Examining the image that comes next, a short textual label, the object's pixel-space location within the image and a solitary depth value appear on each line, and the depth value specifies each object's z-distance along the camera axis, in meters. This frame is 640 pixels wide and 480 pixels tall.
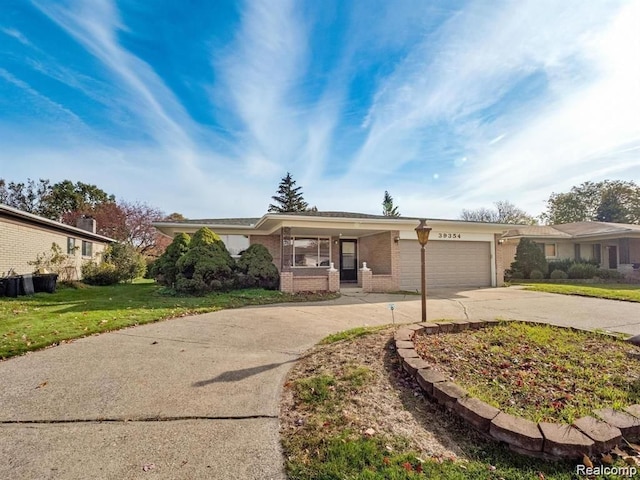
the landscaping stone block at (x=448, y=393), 2.85
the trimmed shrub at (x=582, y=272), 17.83
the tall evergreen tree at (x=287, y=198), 40.72
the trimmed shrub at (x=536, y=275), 17.70
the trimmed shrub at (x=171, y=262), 11.93
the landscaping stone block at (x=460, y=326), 5.40
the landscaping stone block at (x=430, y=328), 5.18
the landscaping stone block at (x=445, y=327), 5.30
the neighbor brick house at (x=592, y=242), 20.16
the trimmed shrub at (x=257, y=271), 11.76
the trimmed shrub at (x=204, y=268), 10.76
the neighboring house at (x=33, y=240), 12.28
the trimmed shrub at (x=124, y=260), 17.89
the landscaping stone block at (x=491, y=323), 5.73
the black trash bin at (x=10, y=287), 10.63
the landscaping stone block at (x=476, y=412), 2.50
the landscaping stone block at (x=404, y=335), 4.60
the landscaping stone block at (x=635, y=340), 4.77
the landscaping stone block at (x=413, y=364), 3.55
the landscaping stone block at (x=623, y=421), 2.39
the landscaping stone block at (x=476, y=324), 5.58
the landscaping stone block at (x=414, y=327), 5.12
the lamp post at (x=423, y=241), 6.04
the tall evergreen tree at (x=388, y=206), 42.72
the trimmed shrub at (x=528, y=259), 18.06
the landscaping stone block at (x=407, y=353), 3.89
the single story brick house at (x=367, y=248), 12.58
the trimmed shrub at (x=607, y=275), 17.85
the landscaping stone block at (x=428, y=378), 3.15
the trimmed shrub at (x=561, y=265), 18.50
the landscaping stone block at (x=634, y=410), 2.55
